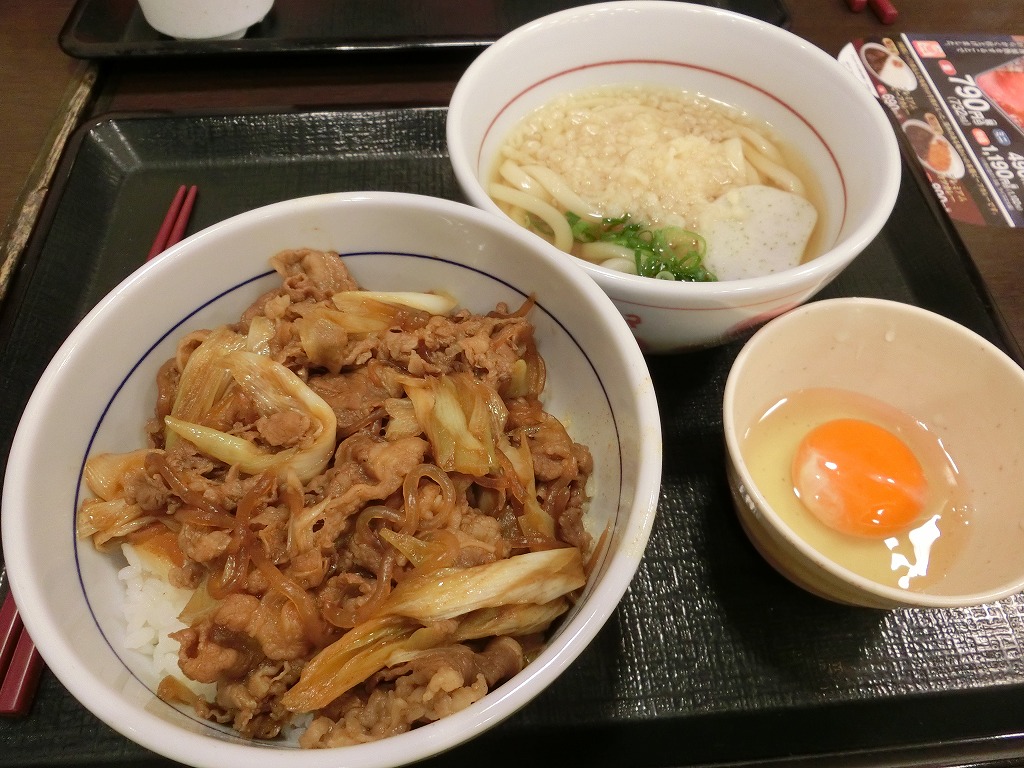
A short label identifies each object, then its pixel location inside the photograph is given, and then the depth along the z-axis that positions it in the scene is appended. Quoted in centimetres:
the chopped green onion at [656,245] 32
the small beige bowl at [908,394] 27
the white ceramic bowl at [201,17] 40
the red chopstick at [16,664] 26
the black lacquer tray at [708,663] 27
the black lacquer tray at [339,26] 41
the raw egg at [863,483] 28
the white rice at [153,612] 25
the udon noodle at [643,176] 34
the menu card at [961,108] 42
